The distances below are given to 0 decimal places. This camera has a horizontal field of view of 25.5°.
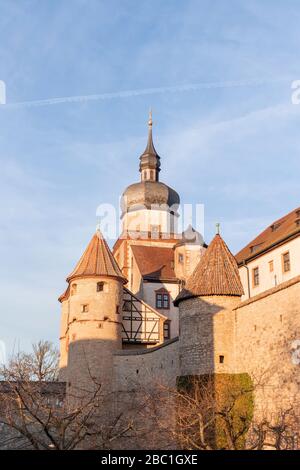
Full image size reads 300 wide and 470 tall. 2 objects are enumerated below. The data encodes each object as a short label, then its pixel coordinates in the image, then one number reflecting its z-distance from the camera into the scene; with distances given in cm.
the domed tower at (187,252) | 5453
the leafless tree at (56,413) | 3178
